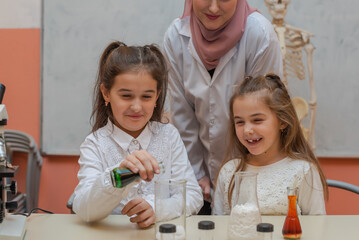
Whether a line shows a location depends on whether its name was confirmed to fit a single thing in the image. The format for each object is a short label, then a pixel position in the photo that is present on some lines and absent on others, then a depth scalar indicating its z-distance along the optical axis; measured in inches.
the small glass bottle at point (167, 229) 46.4
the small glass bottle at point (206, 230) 47.4
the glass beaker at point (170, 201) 48.8
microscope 50.1
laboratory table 53.7
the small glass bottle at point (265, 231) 47.4
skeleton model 124.2
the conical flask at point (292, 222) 51.9
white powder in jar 50.9
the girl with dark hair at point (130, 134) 57.6
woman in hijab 76.3
